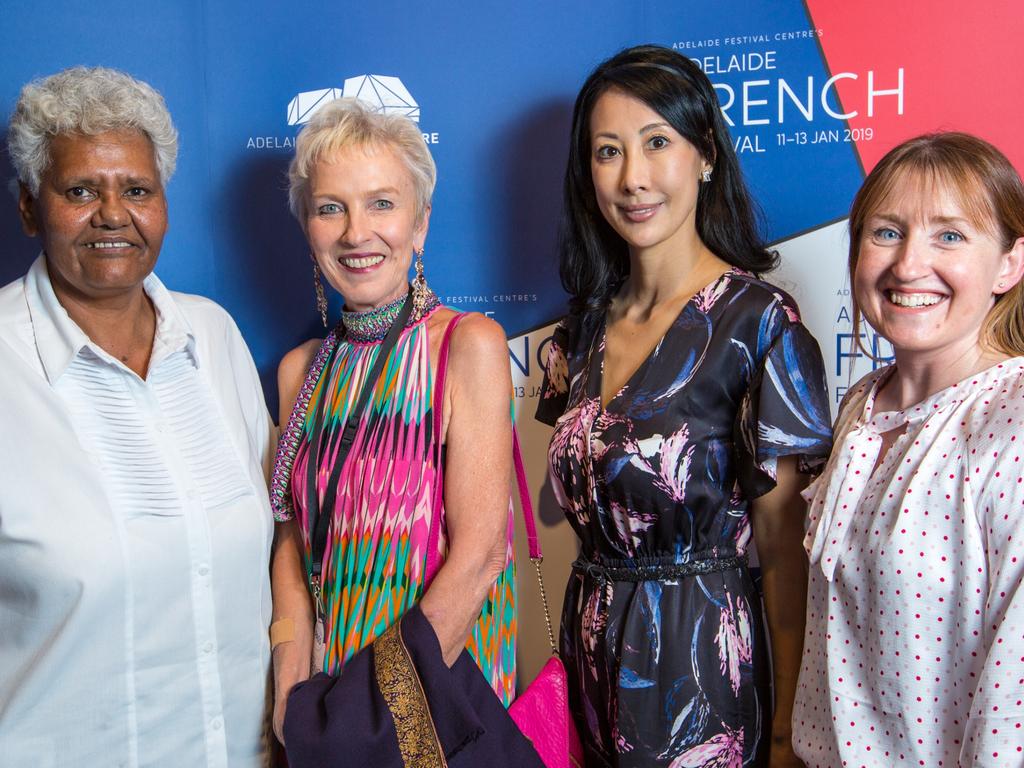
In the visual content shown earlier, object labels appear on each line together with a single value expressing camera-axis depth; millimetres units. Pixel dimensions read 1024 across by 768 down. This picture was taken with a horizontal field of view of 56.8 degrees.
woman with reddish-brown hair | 1216
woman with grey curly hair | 1468
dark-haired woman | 1646
